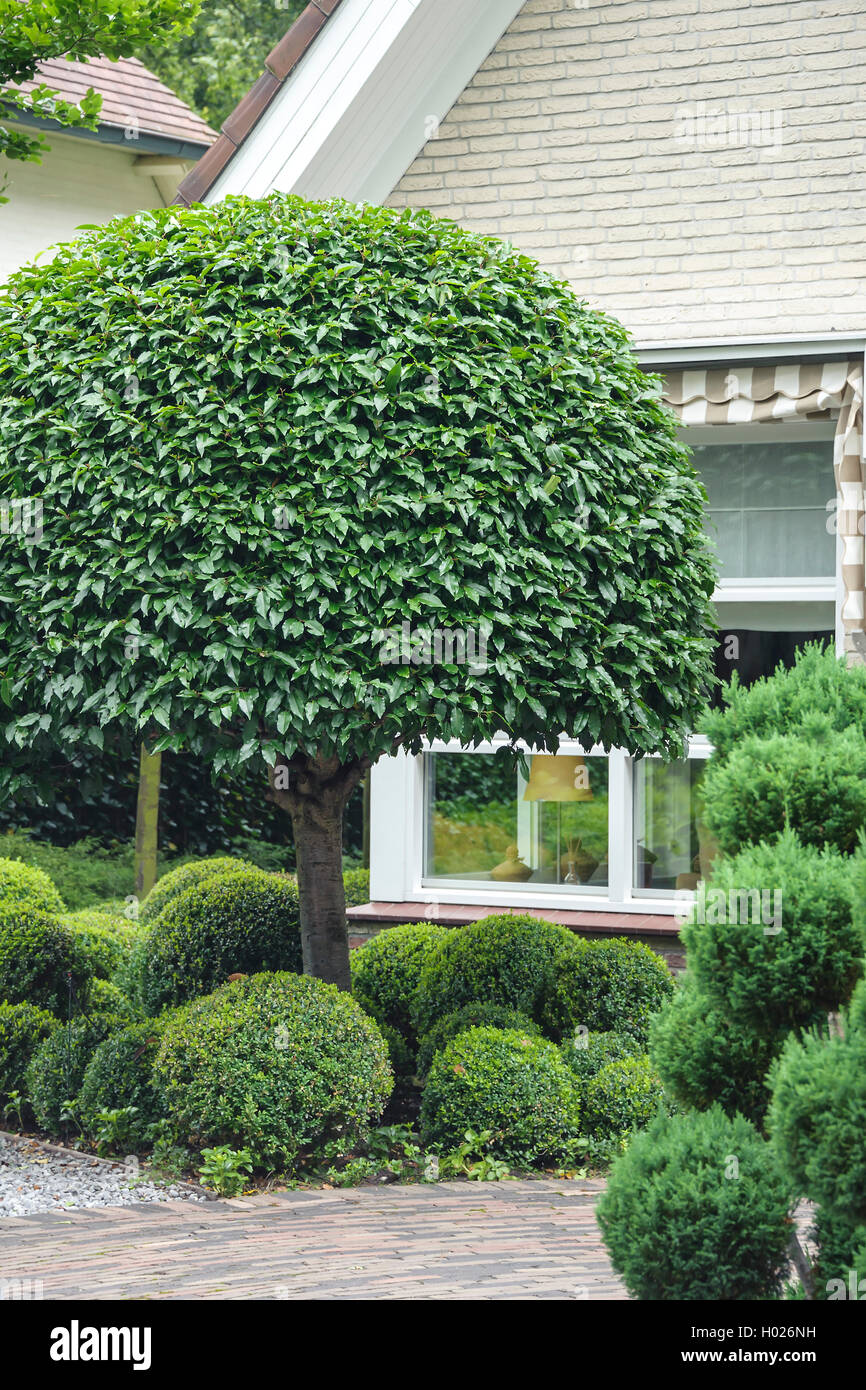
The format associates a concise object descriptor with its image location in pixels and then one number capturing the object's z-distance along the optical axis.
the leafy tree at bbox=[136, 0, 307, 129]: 21.59
